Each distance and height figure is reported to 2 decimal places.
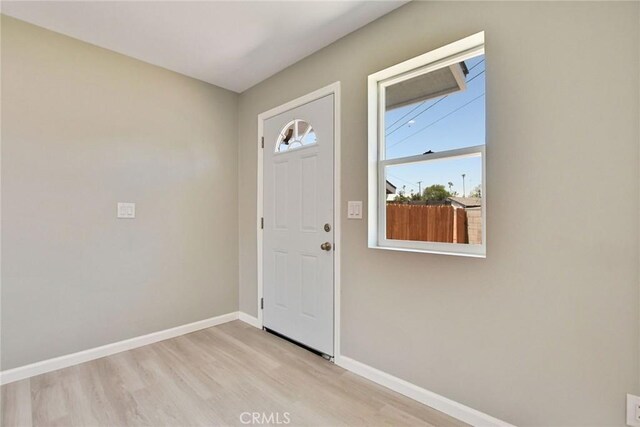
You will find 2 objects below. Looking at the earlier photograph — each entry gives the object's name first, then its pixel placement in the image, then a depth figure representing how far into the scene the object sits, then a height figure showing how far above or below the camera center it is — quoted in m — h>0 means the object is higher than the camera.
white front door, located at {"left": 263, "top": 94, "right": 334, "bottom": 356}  2.35 -0.10
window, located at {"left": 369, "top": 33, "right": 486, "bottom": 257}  1.74 +0.39
